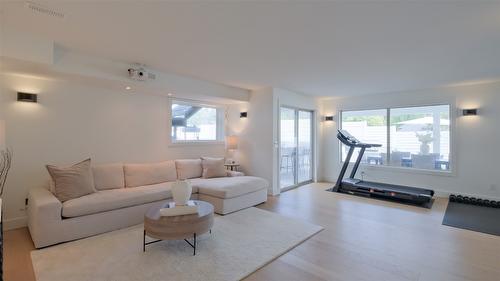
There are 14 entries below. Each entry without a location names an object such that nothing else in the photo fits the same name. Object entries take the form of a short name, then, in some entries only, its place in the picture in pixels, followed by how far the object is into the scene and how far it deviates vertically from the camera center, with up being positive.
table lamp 5.84 -0.07
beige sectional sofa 2.87 -0.83
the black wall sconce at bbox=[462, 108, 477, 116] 4.96 +0.62
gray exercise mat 3.59 -1.25
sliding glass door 5.93 -0.15
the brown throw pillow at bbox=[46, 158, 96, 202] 3.18 -0.54
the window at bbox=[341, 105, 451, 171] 5.45 +0.17
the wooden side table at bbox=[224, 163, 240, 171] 5.77 -0.62
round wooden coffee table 2.65 -0.95
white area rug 2.31 -1.25
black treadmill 4.82 -1.03
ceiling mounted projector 3.72 +1.07
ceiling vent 2.17 +1.22
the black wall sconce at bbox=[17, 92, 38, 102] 3.41 +0.63
